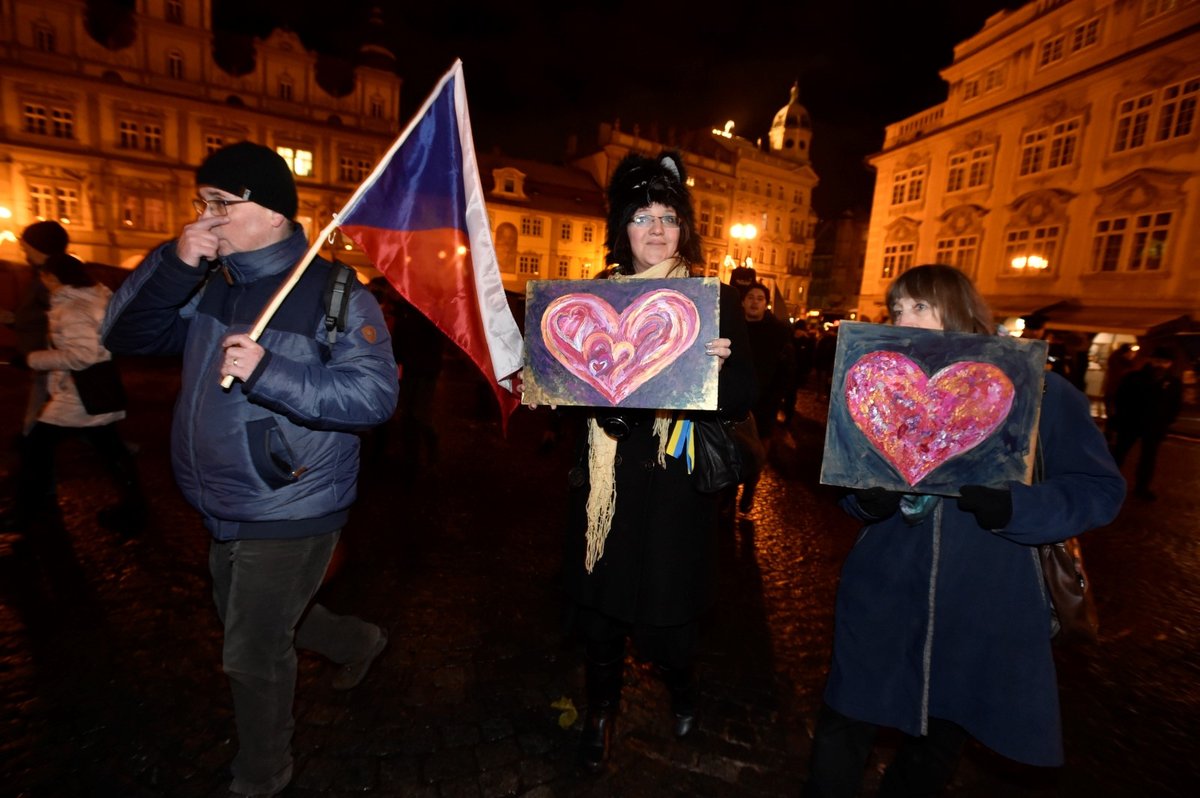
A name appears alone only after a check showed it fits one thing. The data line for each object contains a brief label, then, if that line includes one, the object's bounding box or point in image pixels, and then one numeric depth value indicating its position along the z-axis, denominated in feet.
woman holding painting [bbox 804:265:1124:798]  6.15
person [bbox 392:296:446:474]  21.43
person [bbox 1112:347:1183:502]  25.88
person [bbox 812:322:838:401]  64.39
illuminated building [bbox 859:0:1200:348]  64.90
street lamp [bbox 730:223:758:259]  74.79
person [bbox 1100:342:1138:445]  33.16
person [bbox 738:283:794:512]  18.56
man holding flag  7.08
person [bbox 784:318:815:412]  54.29
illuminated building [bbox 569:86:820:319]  171.42
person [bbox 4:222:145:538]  14.46
